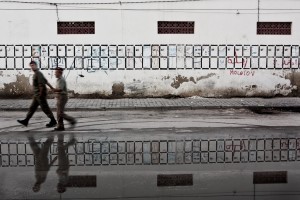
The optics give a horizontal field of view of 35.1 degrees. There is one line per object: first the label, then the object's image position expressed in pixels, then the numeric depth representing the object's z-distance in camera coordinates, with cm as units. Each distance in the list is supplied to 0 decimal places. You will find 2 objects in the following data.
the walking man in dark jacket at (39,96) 1227
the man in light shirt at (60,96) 1161
